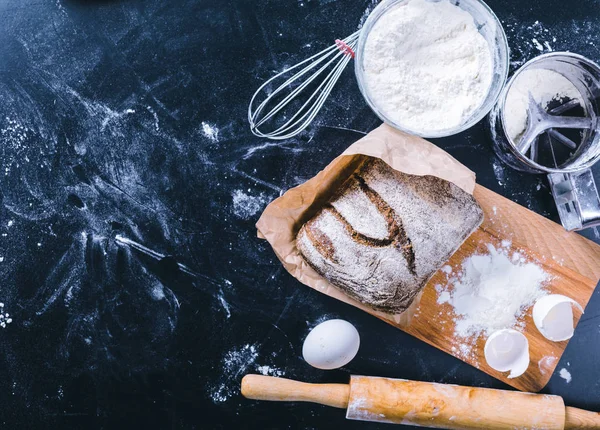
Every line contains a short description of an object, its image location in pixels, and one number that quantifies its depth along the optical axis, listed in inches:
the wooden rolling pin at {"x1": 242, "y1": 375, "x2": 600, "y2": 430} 52.6
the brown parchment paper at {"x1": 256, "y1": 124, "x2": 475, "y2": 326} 49.1
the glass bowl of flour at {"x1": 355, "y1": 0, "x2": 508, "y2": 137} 49.6
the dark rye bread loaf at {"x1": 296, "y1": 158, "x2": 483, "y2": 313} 49.7
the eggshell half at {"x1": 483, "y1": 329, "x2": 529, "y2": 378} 52.8
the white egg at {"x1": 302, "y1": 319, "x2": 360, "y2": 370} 51.8
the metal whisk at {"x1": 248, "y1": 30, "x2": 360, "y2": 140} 55.7
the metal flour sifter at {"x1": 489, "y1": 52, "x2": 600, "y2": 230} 51.4
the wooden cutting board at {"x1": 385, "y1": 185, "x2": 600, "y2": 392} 54.8
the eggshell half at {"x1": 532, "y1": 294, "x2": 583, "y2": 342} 52.5
